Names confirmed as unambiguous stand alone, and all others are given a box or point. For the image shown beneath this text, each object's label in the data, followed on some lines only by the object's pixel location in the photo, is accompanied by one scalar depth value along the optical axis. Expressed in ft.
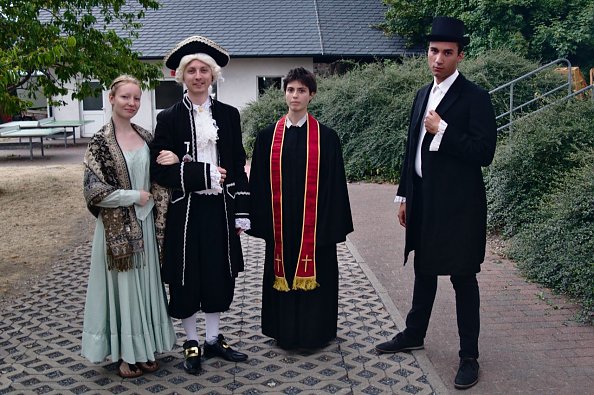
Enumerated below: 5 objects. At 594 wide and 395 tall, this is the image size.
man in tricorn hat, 13.93
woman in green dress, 13.55
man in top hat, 13.46
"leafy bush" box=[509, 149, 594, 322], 18.43
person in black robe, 15.25
